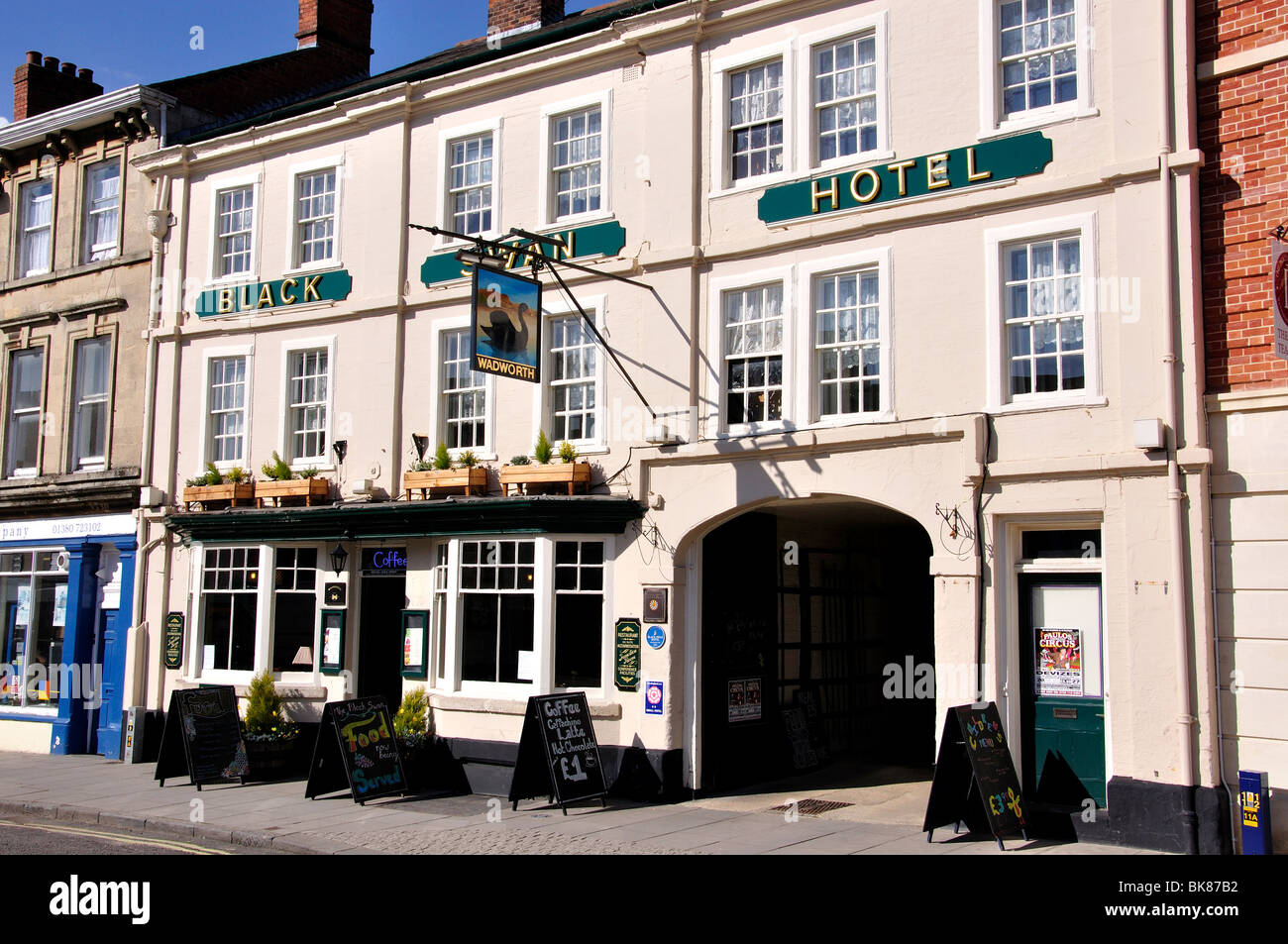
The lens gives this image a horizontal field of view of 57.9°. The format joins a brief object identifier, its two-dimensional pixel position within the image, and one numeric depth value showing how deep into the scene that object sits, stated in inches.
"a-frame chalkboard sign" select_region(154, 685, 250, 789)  589.0
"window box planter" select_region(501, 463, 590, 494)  562.6
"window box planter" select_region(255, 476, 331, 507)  650.8
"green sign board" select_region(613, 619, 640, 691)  544.7
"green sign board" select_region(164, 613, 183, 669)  697.6
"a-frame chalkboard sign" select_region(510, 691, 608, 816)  508.7
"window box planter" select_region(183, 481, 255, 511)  676.7
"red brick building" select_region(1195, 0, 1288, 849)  402.0
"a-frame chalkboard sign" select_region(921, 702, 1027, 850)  416.8
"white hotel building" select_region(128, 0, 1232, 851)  436.5
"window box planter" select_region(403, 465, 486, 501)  591.5
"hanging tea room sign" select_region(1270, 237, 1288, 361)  393.3
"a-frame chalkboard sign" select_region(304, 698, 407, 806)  534.0
